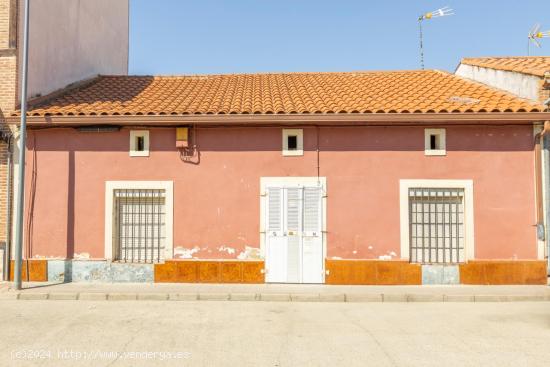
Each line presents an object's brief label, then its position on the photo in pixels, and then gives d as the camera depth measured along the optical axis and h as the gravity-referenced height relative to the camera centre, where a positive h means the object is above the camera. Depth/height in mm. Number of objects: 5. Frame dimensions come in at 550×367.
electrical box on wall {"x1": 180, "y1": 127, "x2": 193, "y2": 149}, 9570 +1419
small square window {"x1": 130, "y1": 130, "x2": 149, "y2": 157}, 9703 +1304
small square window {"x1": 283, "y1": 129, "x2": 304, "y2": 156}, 9586 +1324
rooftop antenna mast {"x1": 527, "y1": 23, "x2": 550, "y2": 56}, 13617 +5294
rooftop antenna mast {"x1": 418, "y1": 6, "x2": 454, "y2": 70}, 15883 +7241
